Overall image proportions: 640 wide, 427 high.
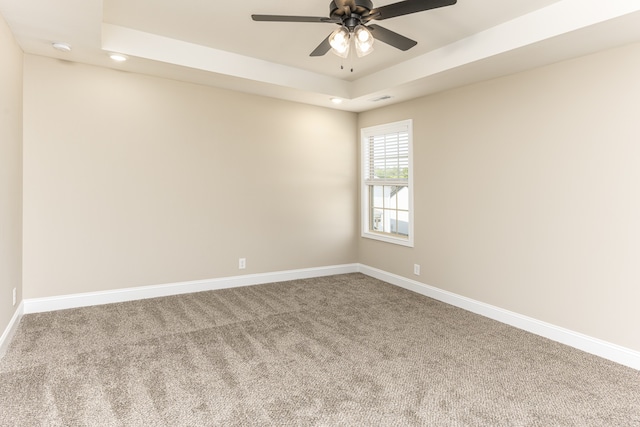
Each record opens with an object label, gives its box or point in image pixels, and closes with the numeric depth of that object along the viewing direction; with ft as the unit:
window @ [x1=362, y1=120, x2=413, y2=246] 15.70
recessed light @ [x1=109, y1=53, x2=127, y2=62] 11.02
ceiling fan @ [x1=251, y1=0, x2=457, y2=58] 7.36
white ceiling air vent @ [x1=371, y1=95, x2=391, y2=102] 14.94
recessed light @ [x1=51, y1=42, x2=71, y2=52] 10.41
